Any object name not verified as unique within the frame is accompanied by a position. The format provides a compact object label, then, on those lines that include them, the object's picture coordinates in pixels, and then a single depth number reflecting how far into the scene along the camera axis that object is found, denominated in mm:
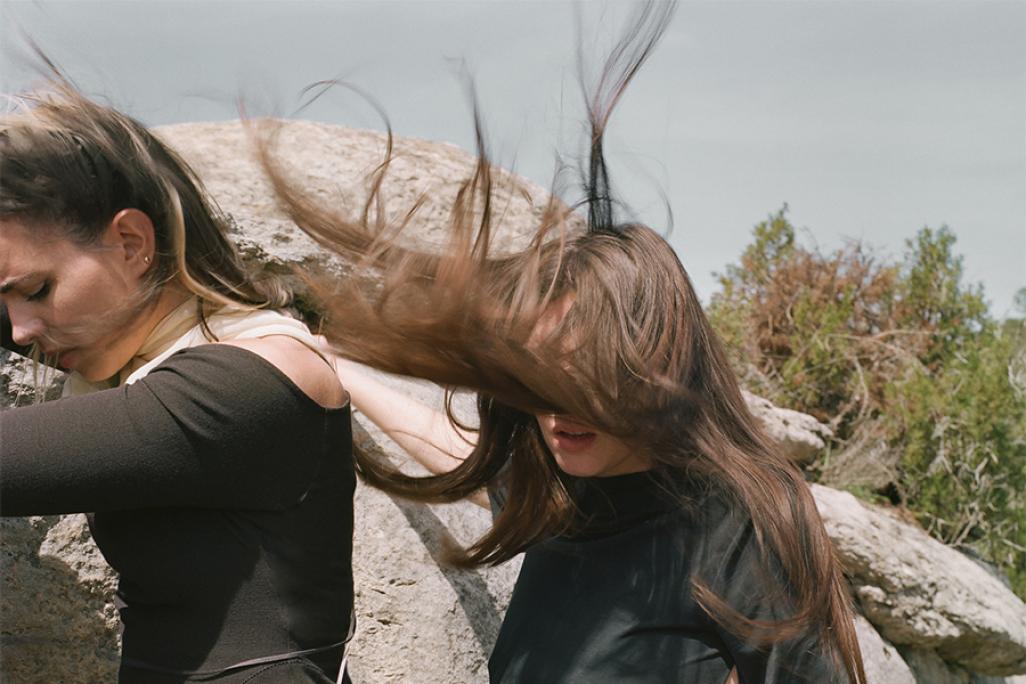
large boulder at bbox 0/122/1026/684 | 2775
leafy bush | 5961
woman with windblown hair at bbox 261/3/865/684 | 1787
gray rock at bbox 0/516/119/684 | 2756
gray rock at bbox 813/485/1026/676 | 4586
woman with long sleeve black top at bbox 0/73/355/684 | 1613
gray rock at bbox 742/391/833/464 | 5223
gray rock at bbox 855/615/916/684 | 4469
